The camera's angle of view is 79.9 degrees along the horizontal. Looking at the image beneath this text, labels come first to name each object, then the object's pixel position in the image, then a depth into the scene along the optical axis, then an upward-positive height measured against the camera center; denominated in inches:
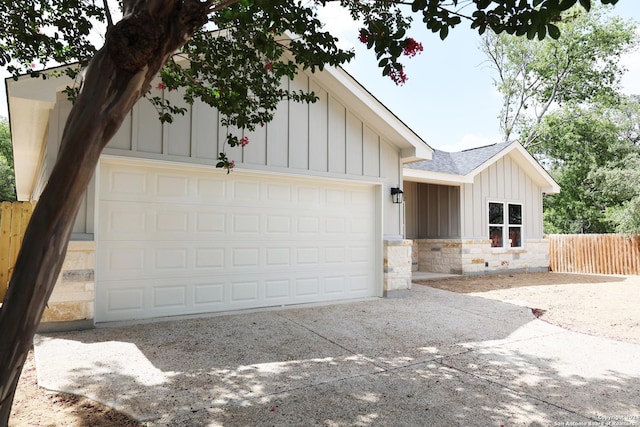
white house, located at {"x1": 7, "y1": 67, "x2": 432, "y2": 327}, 205.6 +16.6
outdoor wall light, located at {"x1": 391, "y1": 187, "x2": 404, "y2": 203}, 307.7 +31.4
